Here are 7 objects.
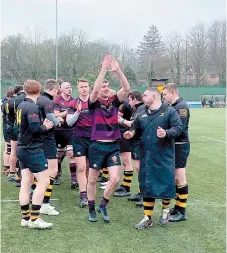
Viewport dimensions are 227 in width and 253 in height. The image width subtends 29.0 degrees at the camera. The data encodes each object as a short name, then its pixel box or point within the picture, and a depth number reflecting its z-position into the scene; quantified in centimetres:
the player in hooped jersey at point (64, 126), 812
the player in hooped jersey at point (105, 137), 634
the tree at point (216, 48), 6650
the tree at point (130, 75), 5878
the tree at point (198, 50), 6625
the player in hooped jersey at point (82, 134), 735
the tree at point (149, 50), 6550
